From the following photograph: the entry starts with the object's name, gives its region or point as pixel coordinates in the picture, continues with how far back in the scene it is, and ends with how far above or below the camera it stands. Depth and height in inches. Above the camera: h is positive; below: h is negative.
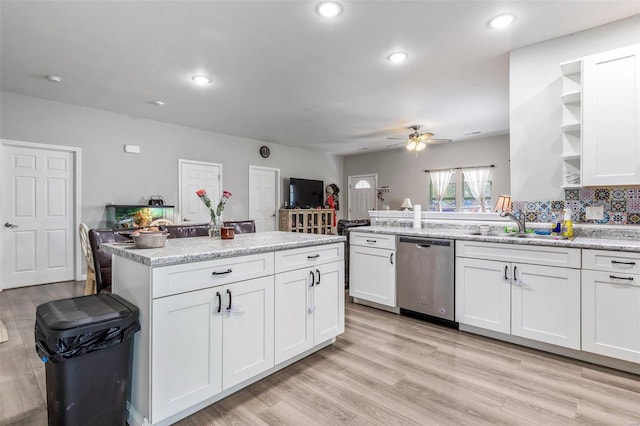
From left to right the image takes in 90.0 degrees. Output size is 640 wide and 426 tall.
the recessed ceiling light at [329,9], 93.0 +60.6
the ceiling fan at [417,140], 227.5 +52.0
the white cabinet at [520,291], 92.7 -24.8
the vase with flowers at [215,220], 96.1 -2.6
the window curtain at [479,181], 282.4 +28.0
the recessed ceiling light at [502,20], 100.0 +61.6
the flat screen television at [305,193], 310.3 +19.0
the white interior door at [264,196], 283.0 +14.3
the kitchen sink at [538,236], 102.0 -7.9
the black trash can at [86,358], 54.5 -26.2
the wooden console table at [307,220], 297.0 -8.4
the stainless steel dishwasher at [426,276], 116.9 -24.4
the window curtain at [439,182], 303.1 +28.8
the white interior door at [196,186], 235.3 +19.6
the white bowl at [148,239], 73.3 -6.5
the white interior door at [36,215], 169.8 -2.2
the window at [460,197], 287.2 +14.0
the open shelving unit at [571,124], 103.2 +28.8
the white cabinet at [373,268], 132.0 -24.0
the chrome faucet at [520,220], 114.3 -2.7
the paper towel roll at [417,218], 146.8 -2.7
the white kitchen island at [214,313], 61.6 -23.2
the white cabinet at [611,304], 83.6 -24.7
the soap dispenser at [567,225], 103.7 -4.0
